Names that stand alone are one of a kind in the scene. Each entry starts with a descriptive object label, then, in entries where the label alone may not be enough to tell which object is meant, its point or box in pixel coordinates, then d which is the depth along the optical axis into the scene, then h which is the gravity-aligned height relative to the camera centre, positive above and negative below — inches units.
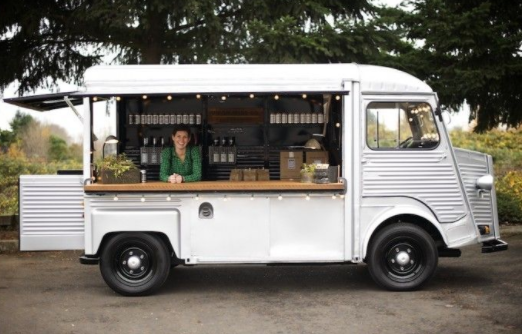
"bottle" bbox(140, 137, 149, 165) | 438.0 +7.3
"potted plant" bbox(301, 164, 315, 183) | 358.0 -3.3
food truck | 346.9 -15.8
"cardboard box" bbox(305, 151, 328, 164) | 423.2 +6.0
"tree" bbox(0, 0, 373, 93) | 515.8 +102.1
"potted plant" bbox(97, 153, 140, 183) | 350.9 -1.5
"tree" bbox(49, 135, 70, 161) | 1258.6 +32.6
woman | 378.9 +4.8
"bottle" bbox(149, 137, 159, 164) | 437.7 +7.3
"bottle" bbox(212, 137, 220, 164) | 441.4 +7.2
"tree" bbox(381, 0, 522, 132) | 521.3 +83.1
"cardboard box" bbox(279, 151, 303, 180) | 427.2 +1.7
